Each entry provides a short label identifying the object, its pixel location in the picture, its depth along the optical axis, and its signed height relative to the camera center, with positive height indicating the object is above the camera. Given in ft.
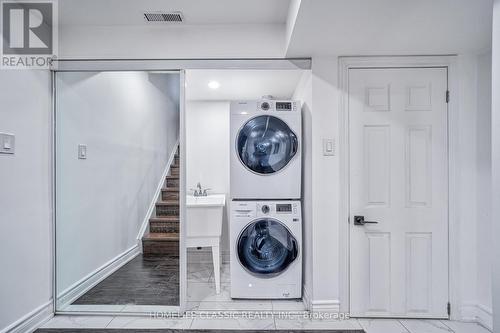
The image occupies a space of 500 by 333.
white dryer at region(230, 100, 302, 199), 8.62 +0.45
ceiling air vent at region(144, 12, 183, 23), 7.48 +3.89
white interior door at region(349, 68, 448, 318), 7.77 -0.77
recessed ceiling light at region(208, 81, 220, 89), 10.32 +2.93
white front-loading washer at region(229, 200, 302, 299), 8.62 -2.51
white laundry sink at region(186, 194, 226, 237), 9.34 -1.75
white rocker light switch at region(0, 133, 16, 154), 6.31 +0.48
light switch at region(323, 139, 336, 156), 7.79 +0.48
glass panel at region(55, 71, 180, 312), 8.29 -0.80
